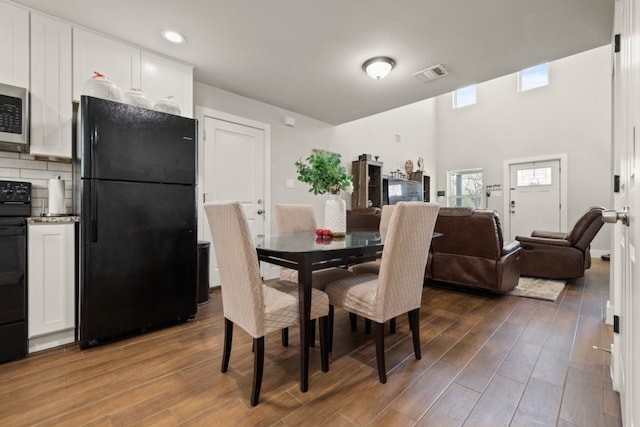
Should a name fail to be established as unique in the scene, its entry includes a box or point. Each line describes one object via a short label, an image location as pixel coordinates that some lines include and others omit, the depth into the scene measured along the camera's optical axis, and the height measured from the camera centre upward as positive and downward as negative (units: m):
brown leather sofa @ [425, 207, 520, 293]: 2.84 -0.42
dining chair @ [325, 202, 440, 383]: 1.48 -0.39
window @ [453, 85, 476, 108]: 7.14 +3.04
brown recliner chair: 3.38 -0.49
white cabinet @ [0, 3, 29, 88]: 1.90 +1.14
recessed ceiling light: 2.28 +1.47
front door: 5.90 +0.37
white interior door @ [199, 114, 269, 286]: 3.28 +0.56
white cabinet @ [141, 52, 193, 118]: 2.54 +1.25
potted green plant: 2.06 +0.24
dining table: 1.41 -0.24
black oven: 1.72 -0.48
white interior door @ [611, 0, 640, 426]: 0.72 +0.00
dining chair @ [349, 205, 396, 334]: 2.20 -0.47
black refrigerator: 1.90 -0.05
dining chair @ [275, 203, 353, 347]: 1.96 -0.14
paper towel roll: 2.06 +0.11
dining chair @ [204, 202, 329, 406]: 1.33 -0.45
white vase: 2.15 -0.02
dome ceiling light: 2.67 +1.42
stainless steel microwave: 1.83 +0.63
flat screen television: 5.39 +0.48
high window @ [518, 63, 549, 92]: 6.02 +3.01
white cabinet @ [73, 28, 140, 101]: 2.17 +1.25
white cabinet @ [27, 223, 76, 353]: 1.84 -0.50
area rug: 2.98 -0.86
